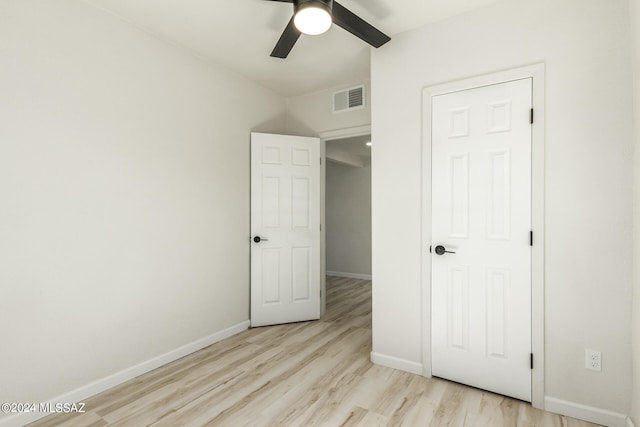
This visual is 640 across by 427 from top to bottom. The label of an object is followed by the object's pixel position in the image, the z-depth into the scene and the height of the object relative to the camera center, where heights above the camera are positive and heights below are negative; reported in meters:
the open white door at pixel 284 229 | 3.49 -0.19
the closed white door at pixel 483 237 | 2.08 -0.18
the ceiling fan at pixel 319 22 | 1.75 +1.15
